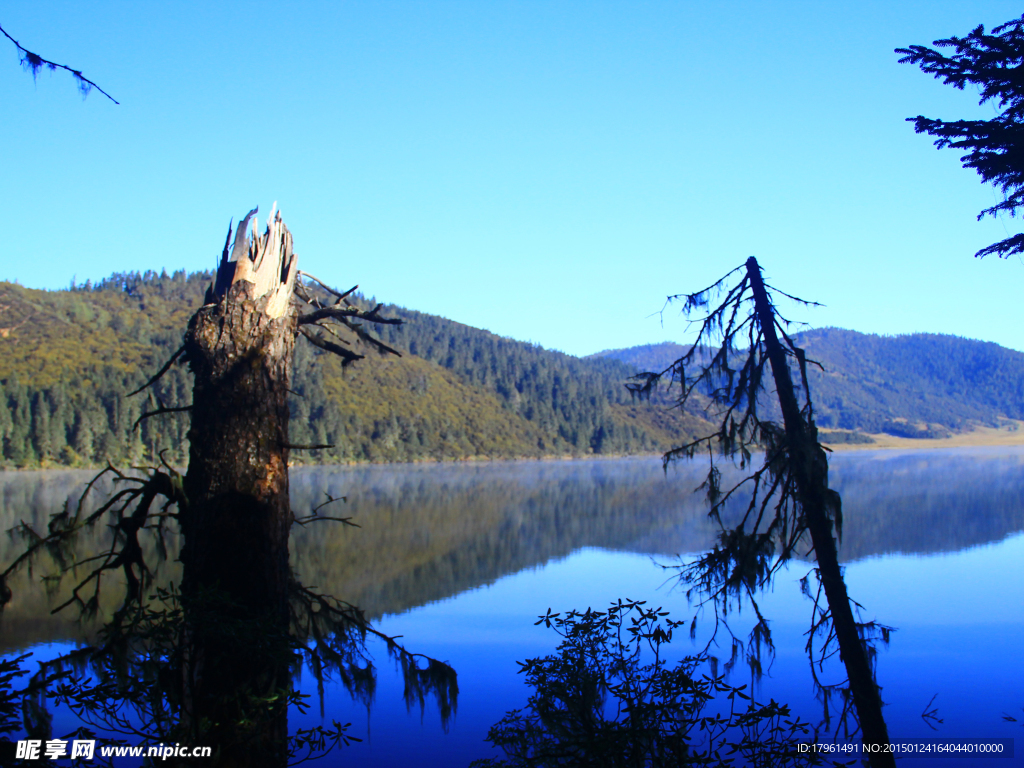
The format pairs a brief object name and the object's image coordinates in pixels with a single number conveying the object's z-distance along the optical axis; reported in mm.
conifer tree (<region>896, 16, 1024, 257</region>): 6344
